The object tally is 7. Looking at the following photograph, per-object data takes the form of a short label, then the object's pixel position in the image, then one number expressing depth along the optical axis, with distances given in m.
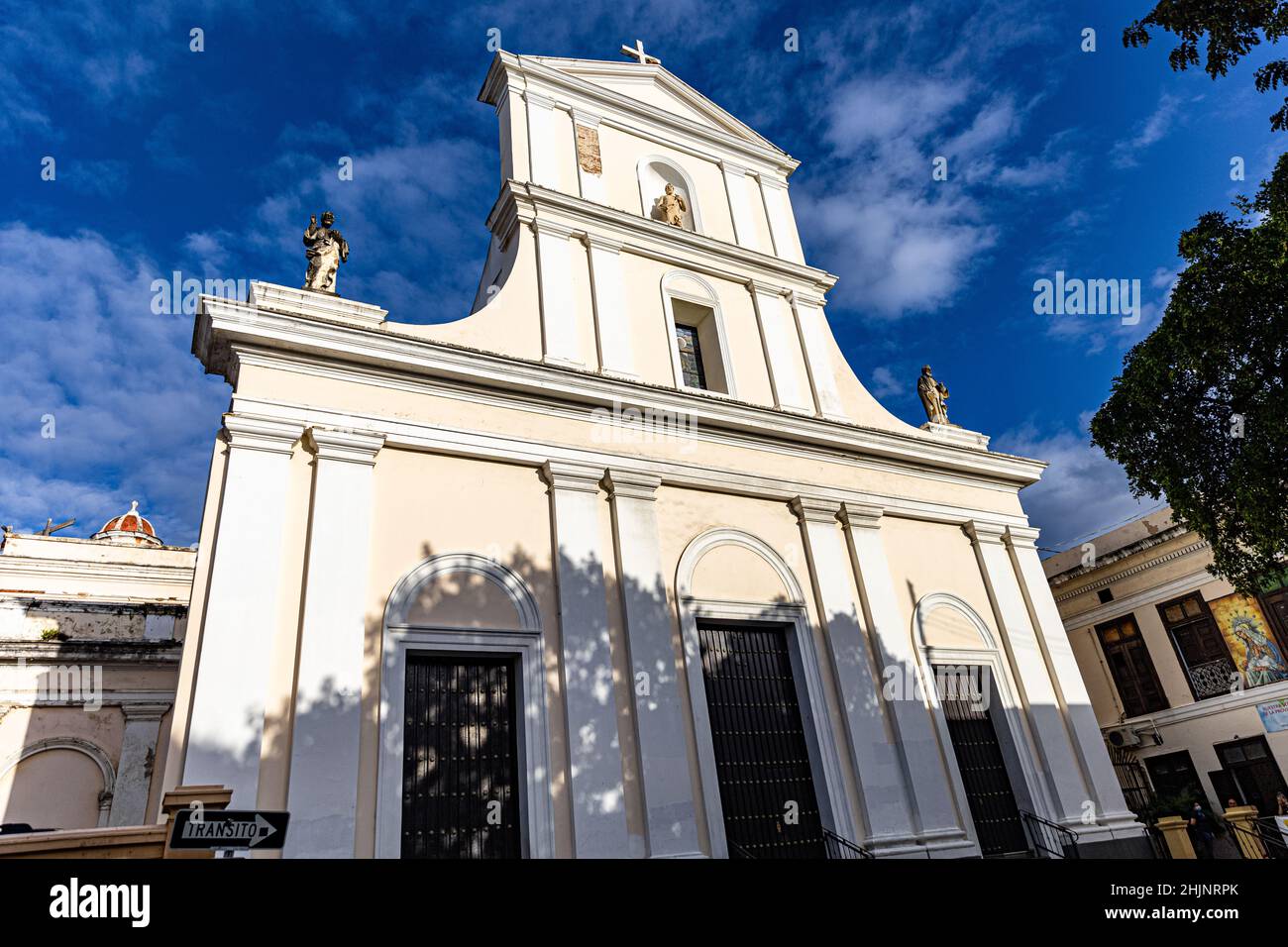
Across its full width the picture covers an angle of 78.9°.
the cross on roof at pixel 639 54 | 15.74
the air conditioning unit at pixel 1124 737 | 19.84
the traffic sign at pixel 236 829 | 3.75
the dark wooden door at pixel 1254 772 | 17.12
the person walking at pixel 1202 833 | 15.99
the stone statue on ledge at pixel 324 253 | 10.13
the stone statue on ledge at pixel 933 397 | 14.59
